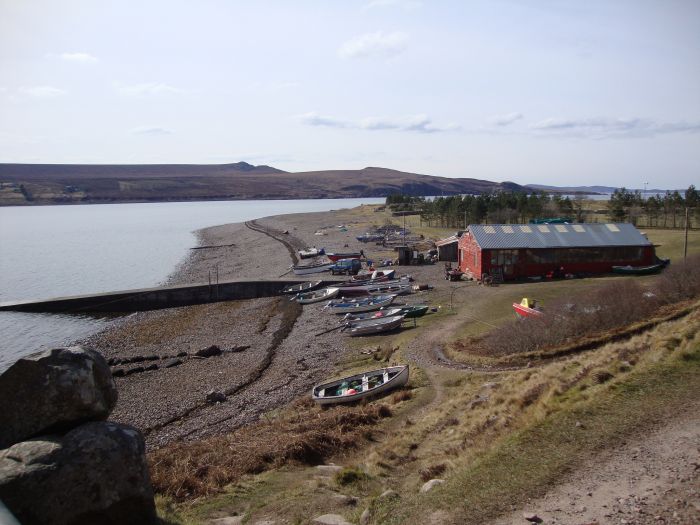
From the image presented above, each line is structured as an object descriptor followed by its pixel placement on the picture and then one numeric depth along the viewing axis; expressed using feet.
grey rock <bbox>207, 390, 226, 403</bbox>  82.74
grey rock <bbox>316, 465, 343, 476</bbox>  47.43
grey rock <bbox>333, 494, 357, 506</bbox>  38.90
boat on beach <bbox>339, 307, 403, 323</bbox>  119.37
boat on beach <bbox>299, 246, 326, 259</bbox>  238.89
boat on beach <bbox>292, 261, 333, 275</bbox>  194.59
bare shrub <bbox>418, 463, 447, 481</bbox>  41.19
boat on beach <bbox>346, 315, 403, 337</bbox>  110.52
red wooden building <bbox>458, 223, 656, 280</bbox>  144.77
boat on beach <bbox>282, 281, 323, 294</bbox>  164.45
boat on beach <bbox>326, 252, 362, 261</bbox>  216.54
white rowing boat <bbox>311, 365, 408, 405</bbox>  72.08
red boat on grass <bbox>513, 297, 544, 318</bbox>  92.84
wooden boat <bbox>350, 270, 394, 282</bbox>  165.89
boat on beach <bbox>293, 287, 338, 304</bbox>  151.74
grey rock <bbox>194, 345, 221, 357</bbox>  111.14
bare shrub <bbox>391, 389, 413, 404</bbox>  68.32
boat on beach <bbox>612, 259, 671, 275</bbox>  141.90
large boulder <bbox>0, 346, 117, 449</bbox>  31.53
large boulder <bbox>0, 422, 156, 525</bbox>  28.37
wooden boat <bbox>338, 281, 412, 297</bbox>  147.37
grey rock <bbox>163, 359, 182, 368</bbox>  107.34
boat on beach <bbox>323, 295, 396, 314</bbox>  131.85
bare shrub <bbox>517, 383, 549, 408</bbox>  50.66
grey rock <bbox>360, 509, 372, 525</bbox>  34.55
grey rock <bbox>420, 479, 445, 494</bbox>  38.02
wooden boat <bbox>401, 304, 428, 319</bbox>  118.21
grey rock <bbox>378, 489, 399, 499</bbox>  37.93
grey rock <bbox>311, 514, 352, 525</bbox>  34.99
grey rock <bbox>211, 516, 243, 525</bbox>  36.86
